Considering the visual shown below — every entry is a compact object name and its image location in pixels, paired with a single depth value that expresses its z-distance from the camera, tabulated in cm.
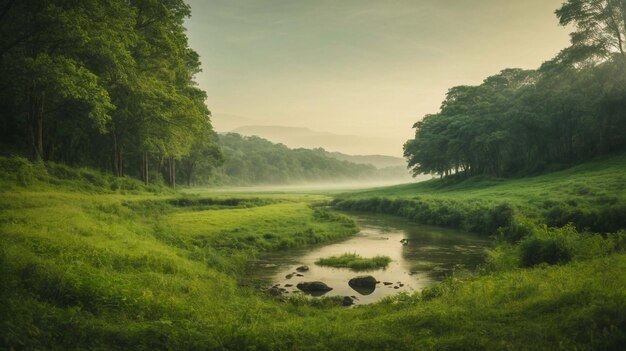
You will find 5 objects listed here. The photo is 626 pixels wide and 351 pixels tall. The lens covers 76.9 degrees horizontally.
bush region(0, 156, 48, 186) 2958
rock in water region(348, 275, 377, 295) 2197
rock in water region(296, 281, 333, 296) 2133
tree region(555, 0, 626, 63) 5759
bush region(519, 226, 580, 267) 2070
